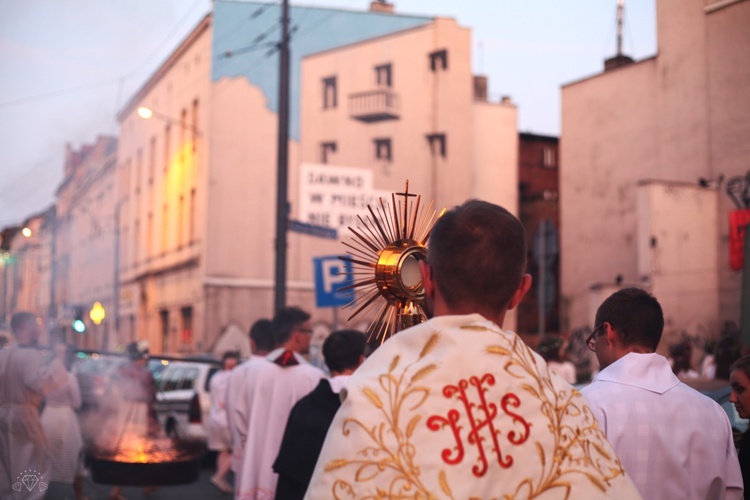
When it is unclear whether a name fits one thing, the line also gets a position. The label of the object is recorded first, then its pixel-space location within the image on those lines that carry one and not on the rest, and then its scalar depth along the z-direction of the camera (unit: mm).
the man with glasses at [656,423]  3453
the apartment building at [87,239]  15734
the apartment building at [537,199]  34000
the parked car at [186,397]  14312
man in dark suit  4207
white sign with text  13875
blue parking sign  12281
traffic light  12164
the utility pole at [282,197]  13047
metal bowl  8969
